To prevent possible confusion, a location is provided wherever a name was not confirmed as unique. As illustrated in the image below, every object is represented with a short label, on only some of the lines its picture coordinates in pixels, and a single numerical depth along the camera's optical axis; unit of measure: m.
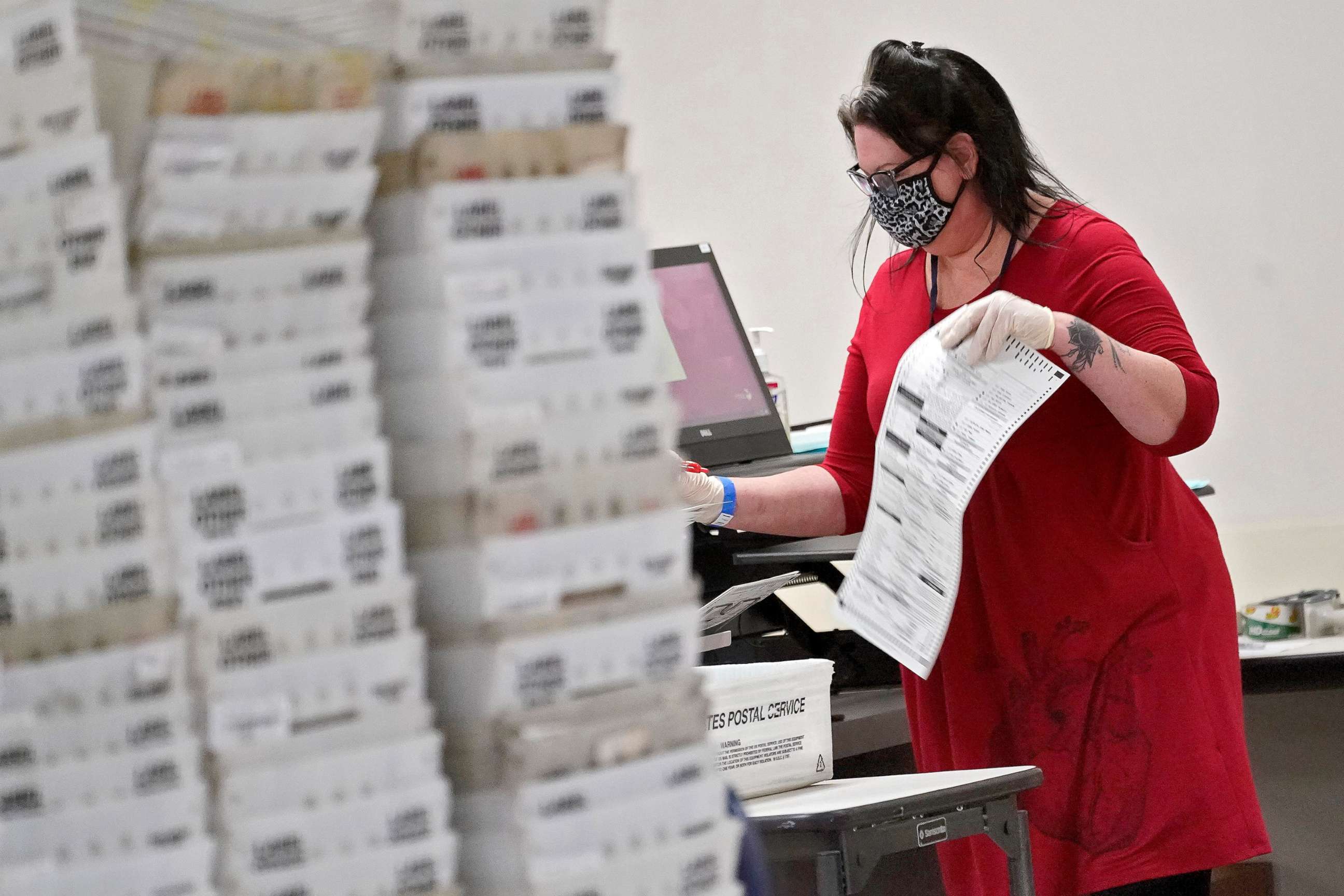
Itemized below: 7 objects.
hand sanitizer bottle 7.62
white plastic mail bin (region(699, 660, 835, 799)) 6.84
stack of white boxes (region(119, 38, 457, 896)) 3.99
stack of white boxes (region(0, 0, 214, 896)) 3.91
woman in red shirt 6.85
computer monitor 7.42
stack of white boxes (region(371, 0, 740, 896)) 4.20
